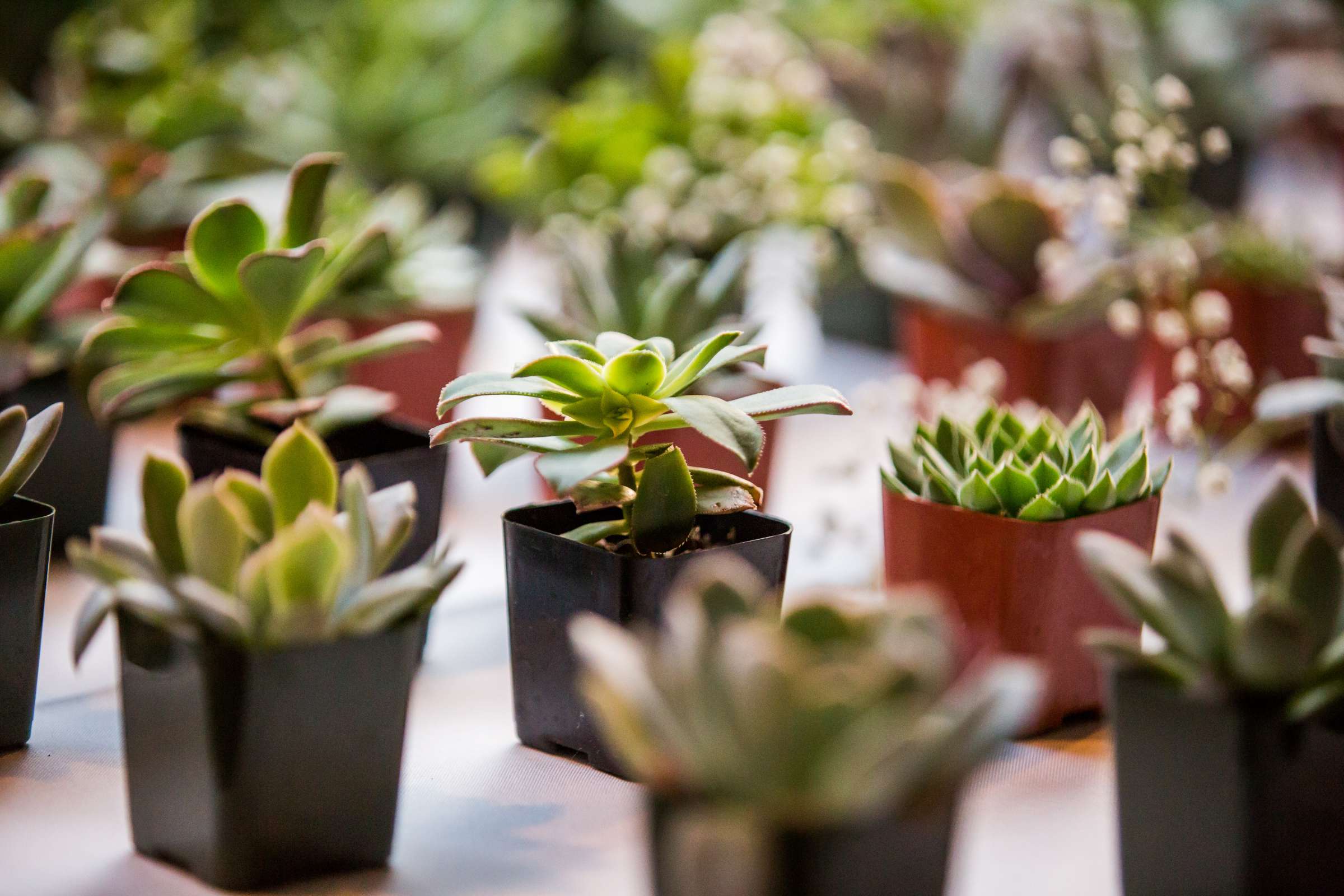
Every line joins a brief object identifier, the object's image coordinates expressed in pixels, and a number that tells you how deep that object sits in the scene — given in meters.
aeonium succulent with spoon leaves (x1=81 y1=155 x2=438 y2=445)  0.87
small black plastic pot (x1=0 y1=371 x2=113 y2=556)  0.96
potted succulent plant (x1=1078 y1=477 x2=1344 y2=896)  0.75
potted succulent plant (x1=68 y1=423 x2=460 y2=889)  0.77
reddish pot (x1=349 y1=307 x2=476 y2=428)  1.07
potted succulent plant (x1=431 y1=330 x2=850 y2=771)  0.81
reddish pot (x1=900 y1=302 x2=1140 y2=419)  1.06
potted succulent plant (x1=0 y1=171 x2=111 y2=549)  0.93
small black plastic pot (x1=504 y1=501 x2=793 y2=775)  0.82
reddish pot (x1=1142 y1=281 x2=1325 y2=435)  1.07
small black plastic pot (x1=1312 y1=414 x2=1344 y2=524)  0.90
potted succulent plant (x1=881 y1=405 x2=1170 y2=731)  0.85
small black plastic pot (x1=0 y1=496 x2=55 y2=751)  0.83
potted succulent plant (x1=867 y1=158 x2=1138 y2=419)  1.05
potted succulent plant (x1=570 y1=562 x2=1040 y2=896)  0.71
